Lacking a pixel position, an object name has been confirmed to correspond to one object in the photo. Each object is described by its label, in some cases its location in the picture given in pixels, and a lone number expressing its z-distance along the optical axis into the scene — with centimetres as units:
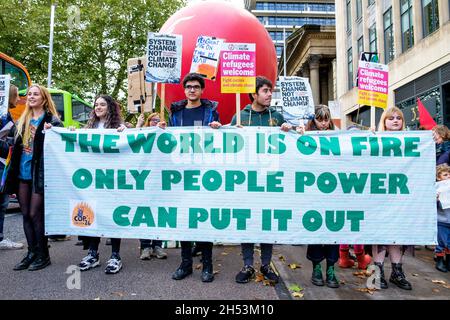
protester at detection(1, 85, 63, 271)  411
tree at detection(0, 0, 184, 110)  2061
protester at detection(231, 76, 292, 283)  381
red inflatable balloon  523
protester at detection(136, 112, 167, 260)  476
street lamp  1929
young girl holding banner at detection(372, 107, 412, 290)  377
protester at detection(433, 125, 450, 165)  541
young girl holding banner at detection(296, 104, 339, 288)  376
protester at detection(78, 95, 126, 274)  415
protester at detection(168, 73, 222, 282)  392
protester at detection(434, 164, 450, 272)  459
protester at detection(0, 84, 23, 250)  454
